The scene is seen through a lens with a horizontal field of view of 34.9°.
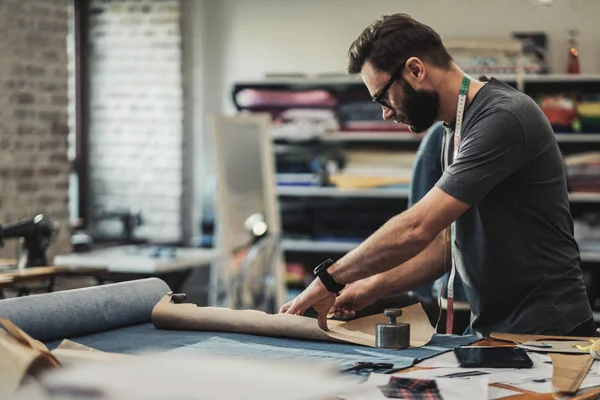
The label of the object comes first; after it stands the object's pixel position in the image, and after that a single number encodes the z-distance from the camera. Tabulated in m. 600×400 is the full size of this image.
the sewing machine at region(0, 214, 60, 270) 4.02
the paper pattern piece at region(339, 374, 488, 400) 1.59
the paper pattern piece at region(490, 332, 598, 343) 2.15
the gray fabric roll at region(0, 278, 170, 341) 2.09
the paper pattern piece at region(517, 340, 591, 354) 2.01
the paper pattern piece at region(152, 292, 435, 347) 2.15
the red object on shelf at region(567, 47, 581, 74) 6.33
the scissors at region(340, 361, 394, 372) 1.81
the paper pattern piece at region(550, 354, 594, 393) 1.66
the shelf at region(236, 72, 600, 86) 6.21
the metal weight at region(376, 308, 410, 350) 2.06
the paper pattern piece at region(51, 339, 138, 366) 1.66
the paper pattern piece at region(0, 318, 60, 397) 1.35
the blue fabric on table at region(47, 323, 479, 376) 1.96
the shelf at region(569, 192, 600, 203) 6.08
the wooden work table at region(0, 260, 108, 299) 3.73
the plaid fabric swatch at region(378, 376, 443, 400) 1.59
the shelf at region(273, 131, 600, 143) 6.25
